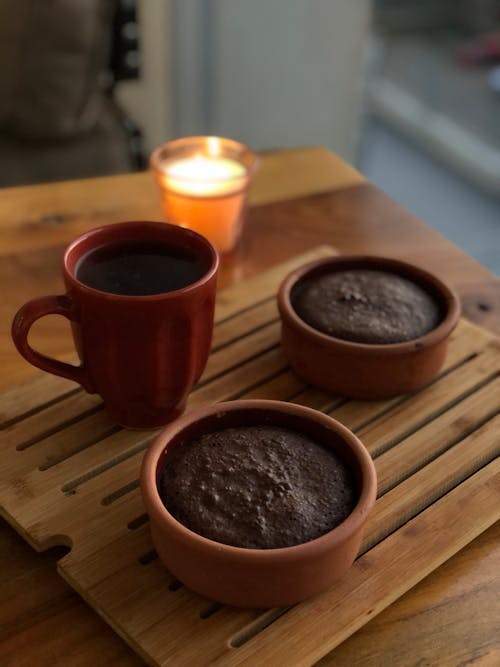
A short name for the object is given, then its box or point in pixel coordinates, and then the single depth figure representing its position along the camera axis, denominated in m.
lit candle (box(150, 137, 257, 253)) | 0.95
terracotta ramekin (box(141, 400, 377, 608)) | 0.51
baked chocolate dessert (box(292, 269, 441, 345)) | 0.72
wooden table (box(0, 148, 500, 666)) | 0.54
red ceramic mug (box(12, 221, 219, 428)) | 0.62
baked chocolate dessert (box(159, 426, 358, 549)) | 0.53
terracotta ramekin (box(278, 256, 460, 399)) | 0.71
